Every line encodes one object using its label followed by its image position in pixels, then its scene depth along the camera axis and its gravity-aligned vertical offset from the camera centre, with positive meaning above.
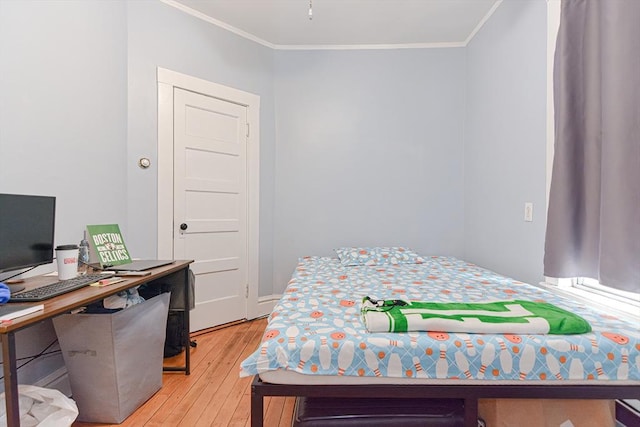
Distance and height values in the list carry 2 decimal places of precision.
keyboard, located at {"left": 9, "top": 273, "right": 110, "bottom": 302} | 1.22 -0.37
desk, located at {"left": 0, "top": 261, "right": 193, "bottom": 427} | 1.00 -0.39
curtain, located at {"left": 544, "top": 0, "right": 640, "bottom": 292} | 1.27 +0.28
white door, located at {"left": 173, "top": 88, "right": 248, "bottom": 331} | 2.64 +0.02
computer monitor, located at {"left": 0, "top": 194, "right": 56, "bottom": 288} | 1.32 -0.13
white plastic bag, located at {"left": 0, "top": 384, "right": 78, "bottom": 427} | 1.30 -0.87
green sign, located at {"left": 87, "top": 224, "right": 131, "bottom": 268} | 1.82 -0.25
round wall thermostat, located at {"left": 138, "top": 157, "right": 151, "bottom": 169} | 2.43 +0.30
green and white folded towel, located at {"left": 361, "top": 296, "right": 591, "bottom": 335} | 1.18 -0.42
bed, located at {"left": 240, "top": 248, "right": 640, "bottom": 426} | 1.12 -0.55
